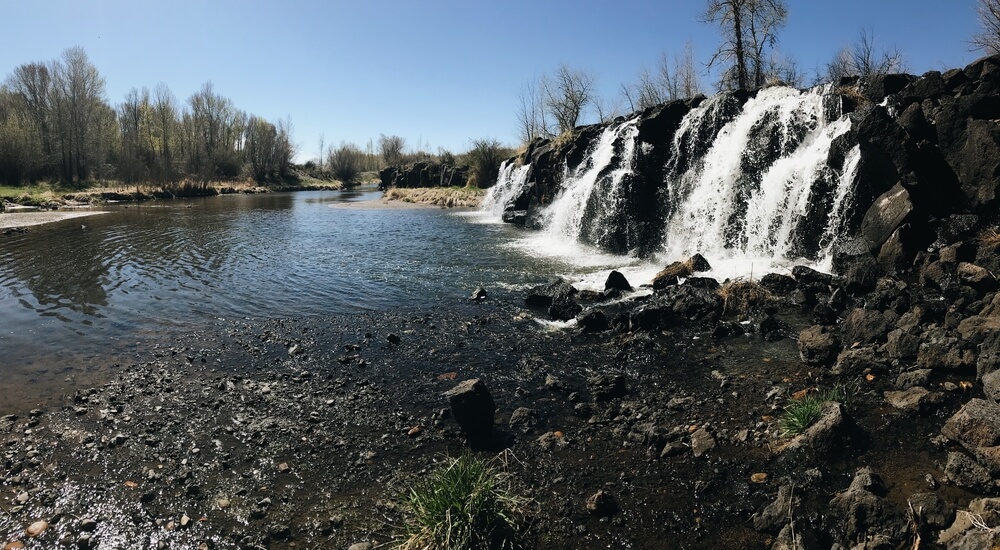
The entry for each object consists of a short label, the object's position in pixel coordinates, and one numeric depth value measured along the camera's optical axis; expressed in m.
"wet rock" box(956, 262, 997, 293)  10.04
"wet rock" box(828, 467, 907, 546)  4.76
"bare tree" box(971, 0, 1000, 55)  31.27
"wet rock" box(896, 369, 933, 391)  7.42
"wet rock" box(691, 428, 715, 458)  6.38
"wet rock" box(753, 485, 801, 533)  5.07
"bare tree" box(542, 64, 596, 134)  55.56
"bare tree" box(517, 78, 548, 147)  70.93
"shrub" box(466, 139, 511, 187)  55.19
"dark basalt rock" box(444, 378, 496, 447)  6.93
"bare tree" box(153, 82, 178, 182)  86.06
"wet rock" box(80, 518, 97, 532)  5.28
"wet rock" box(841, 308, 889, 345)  9.23
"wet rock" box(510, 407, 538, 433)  7.28
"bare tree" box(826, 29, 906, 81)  33.52
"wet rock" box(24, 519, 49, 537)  5.21
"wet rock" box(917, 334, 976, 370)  7.63
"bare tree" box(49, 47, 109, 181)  63.75
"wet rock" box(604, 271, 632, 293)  14.57
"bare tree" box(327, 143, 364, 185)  119.44
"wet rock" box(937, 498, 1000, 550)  4.18
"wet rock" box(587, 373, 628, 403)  8.02
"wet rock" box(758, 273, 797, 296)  12.83
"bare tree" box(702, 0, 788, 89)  29.03
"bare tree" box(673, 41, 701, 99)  55.78
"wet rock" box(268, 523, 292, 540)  5.22
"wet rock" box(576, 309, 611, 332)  11.31
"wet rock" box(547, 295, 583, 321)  12.16
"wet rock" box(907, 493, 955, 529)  4.74
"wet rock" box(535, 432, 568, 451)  6.76
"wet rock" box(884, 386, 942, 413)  6.79
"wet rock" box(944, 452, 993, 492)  5.17
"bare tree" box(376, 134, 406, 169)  131.76
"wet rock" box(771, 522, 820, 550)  4.71
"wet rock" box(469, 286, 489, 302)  14.10
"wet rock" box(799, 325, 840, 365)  8.84
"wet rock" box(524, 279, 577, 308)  13.41
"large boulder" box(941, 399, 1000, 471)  5.40
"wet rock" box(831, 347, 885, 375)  8.20
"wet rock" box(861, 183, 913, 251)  12.99
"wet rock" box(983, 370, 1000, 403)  6.31
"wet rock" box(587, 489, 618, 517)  5.41
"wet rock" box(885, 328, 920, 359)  8.42
